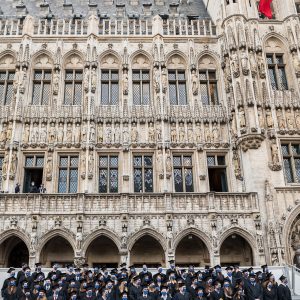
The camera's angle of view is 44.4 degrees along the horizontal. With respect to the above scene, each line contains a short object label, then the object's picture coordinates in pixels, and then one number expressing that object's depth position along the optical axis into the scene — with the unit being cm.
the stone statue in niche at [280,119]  2022
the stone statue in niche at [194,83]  2177
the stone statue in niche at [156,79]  2136
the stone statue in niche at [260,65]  2094
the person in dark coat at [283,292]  1147
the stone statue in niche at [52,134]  2038
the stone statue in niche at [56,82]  2138
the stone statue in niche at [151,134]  2054
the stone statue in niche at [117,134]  2052
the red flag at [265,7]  2198
